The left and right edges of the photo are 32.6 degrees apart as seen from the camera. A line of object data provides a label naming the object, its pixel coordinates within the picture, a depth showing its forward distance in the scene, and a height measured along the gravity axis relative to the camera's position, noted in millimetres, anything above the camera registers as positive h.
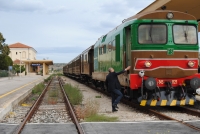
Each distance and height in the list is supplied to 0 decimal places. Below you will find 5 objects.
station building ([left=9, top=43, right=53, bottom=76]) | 141750 +8613
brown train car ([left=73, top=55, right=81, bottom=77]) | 34094 +523
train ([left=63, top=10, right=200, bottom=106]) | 11031 +396
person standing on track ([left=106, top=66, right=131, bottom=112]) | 11547 -488
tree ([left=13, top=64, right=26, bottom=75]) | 92969 +1078
